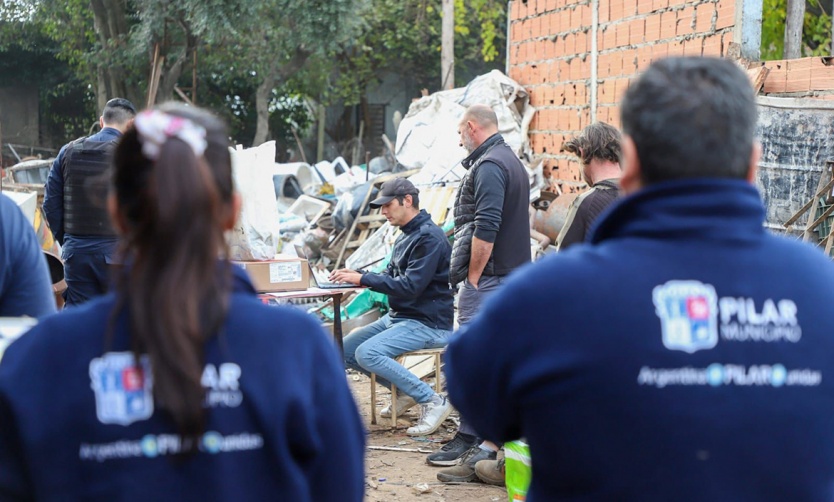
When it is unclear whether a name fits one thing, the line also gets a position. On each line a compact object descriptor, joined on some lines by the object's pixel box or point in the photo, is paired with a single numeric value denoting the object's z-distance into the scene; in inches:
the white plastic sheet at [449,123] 478.0
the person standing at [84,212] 220.8
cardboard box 227.8
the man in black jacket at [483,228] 207.9
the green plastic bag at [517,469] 144.3
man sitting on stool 222.7
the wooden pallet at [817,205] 276.4
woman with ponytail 59.1
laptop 229.1
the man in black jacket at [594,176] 174.4
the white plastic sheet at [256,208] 234.1
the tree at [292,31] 652.1
